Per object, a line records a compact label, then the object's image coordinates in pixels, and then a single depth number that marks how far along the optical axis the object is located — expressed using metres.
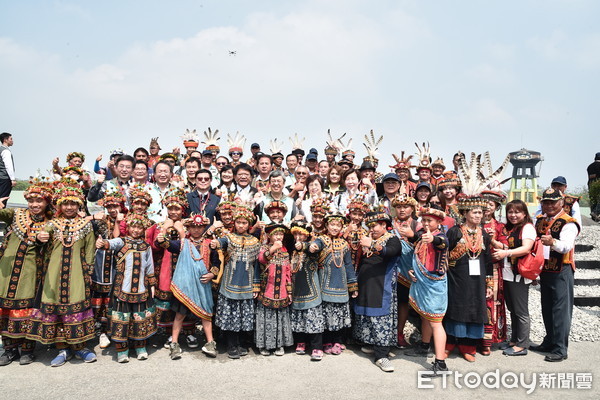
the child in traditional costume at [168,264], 5.25
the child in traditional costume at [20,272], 4.75
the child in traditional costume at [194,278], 5.09
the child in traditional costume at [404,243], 5.17
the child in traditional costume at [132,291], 4.87
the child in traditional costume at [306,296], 5.11
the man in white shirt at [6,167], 8.71
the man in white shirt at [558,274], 5.22
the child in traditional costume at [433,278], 4.78
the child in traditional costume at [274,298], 5.09
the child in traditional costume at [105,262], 5.33
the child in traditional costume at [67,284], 4.74
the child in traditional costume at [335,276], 5.15
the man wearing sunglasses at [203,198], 6.02
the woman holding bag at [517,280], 5.38
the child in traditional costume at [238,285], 5.07
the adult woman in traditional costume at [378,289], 5.00
